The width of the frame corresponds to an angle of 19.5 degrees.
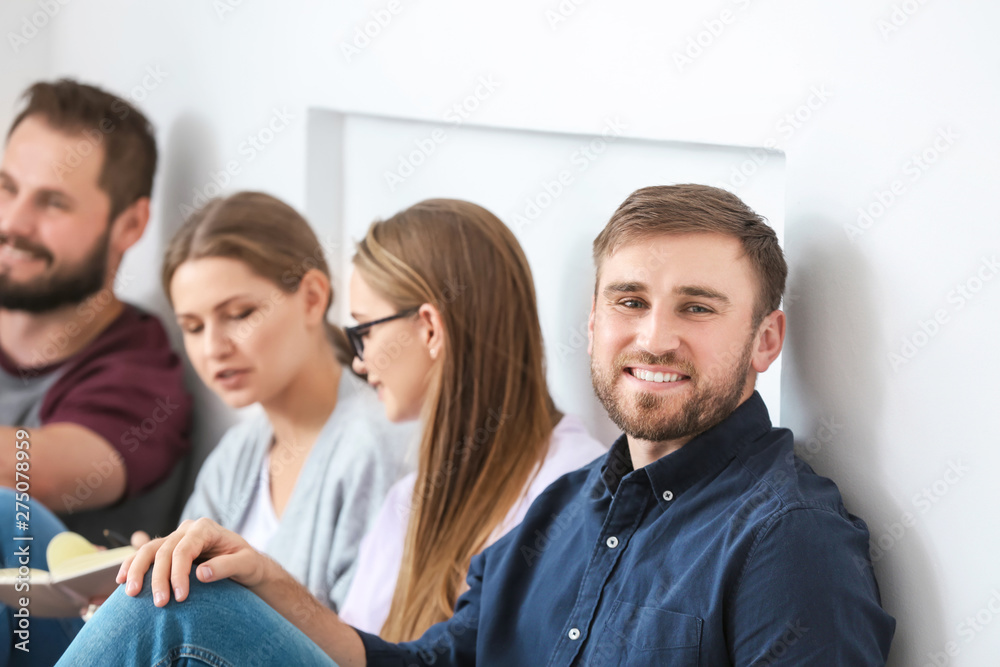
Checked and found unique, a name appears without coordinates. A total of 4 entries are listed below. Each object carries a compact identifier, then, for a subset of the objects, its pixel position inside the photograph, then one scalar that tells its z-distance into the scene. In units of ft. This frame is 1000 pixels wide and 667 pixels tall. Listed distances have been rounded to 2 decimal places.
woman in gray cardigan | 9.99
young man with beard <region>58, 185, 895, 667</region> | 7.39
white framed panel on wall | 8.39
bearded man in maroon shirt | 11.20
